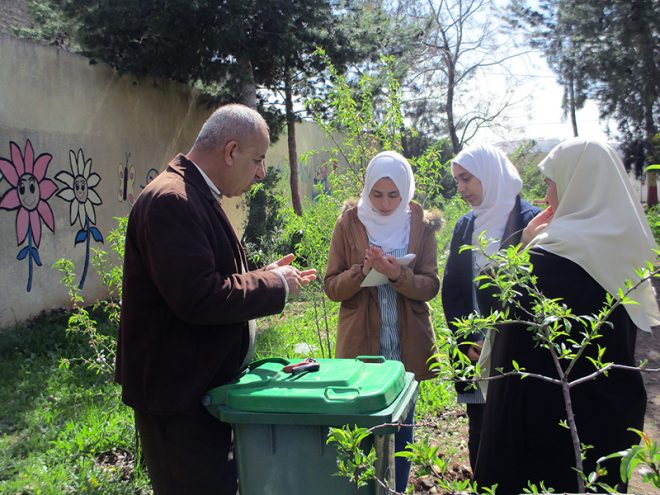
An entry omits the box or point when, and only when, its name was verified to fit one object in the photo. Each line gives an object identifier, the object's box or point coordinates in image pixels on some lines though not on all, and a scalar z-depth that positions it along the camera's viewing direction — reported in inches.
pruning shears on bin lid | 72.8
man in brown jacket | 68.0
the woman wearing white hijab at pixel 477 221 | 108.3
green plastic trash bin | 67.0
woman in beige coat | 107.1
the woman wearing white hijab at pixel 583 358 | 74.6
